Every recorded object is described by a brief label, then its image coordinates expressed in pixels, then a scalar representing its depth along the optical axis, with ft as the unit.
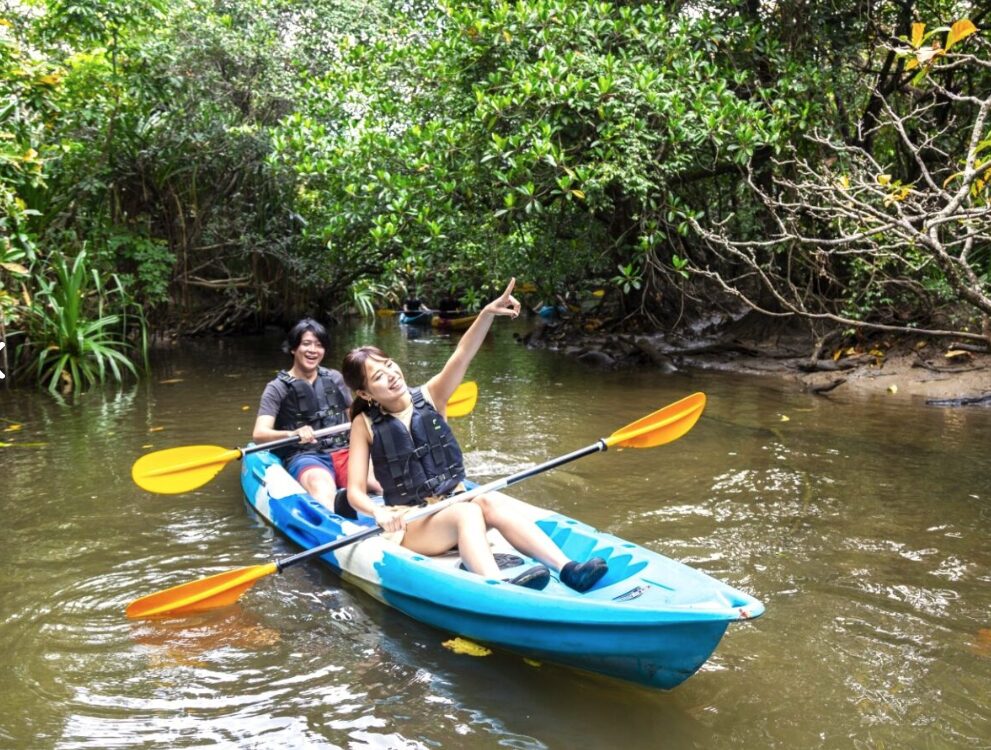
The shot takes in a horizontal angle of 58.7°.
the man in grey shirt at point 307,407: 15.46
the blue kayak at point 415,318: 64.04
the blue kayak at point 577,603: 8.13
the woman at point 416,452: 10.63
